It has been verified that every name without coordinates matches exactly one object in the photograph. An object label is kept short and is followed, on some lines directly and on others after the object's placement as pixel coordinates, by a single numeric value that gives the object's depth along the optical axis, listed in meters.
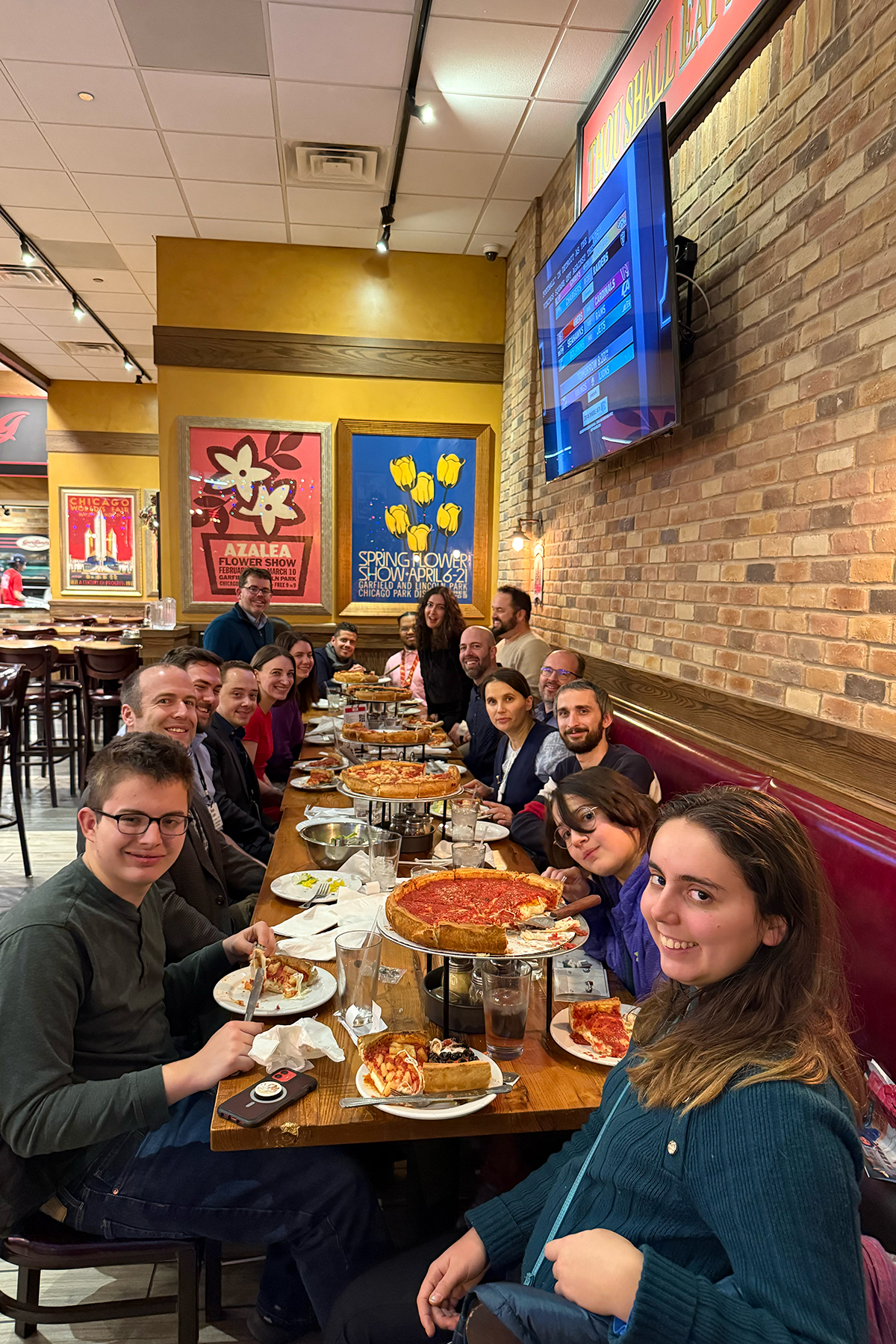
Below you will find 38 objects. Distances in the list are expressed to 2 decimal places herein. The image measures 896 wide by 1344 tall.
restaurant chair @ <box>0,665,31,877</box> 4.50
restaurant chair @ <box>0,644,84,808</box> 6.33
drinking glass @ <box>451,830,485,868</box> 2.08
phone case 1.23
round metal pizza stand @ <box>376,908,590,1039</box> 1.37
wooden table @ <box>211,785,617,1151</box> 1.22
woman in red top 3.94
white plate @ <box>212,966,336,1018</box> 1.51
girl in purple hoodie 1.73
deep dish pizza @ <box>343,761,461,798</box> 2.43
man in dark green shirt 1.32
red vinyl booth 1.57
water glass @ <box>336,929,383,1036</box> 1.44
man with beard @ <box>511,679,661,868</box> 2.74
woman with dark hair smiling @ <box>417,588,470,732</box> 5.63
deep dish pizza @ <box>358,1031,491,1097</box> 1.28
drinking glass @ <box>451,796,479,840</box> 2.32
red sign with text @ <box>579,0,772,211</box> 2.78
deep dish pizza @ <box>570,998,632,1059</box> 1.42
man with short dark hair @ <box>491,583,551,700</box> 5.06
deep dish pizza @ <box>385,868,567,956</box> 1.39
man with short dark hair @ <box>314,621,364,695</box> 6.30
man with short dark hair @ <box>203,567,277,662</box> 5.25
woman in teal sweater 0.85
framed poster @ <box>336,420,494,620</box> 6.59
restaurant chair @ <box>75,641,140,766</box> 6.56
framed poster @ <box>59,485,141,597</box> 11.12
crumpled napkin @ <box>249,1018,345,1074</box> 1.37
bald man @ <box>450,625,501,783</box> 4.55
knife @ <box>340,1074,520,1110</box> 1.25
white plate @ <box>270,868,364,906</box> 2.01
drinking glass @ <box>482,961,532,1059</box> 1.41
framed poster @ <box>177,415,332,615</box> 6.38
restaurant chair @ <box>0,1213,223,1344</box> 1.43
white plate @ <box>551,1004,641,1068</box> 1.38
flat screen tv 2.86
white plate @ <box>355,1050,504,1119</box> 1.23
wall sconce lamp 5.63
